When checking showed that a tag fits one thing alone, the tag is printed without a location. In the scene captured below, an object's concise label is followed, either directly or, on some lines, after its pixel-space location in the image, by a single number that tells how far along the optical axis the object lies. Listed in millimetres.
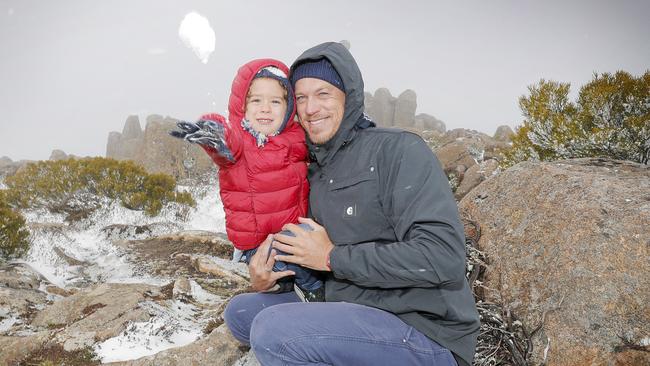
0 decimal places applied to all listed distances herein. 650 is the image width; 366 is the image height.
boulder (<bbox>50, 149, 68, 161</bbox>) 40688
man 2033
